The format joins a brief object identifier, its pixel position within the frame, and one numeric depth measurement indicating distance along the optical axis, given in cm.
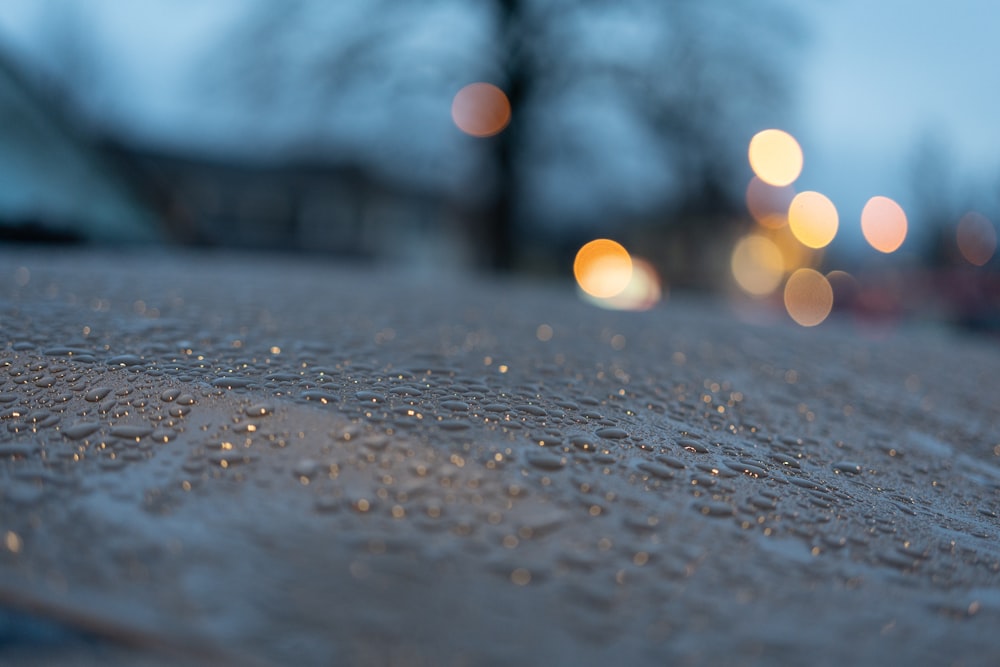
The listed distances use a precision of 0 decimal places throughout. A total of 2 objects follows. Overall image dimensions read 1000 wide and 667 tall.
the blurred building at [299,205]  2502
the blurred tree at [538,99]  915
